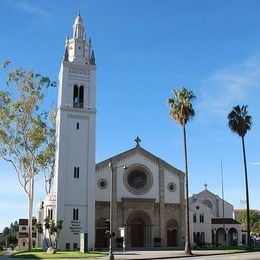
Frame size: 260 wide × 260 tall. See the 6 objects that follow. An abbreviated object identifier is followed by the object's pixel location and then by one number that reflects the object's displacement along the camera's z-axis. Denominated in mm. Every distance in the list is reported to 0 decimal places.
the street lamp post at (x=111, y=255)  26904
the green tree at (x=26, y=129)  40003
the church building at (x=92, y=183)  40887
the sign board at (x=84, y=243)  35606
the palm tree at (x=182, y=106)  37816
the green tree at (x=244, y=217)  97400
